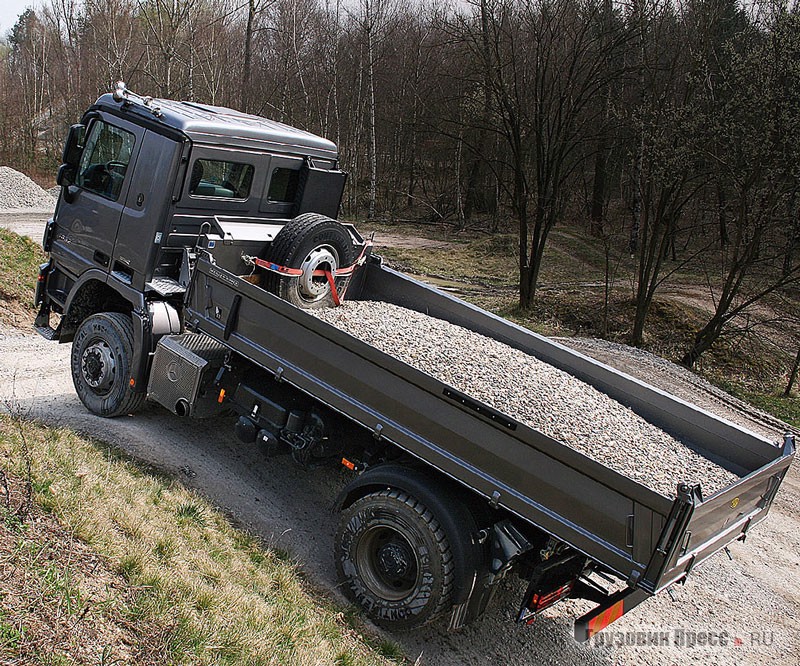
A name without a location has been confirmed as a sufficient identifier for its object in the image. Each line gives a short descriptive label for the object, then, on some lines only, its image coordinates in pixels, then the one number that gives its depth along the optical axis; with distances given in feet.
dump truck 13.37
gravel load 15.06
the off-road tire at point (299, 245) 20.03
